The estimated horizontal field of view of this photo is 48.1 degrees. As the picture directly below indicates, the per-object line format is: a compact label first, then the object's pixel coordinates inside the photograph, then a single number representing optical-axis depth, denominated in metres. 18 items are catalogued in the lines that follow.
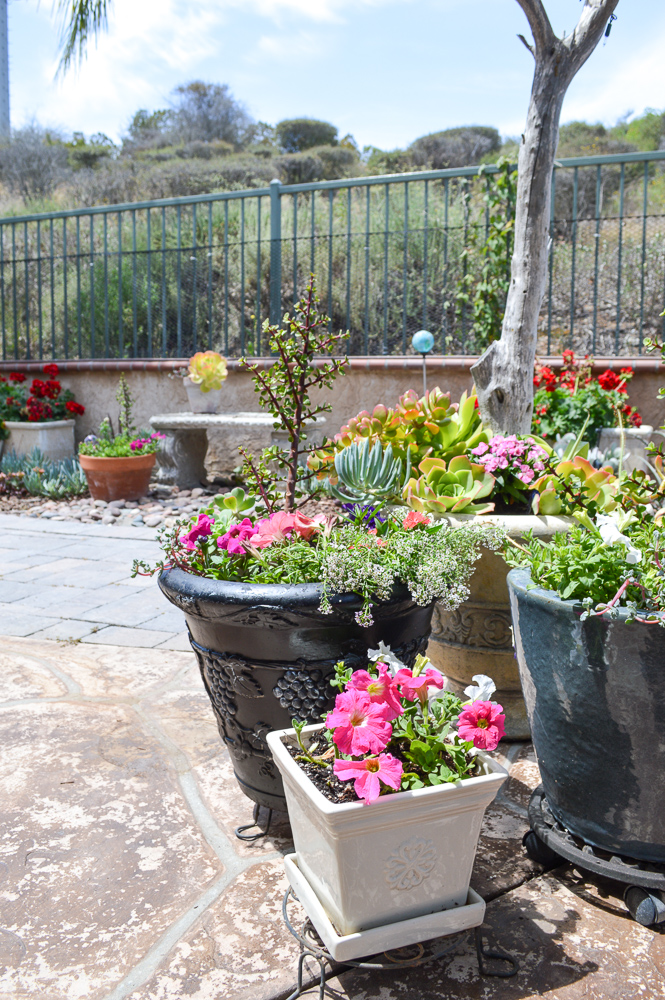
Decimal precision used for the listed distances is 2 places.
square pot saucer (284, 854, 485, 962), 1.18
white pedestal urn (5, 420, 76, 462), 7.19
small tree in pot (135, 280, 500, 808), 1.50
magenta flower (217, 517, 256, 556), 1.69
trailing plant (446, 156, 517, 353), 5.81
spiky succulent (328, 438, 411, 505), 2.11
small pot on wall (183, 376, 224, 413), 6.62
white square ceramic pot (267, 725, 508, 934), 1.17
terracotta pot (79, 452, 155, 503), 6.14
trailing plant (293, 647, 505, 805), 1.20
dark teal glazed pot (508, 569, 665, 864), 1.34
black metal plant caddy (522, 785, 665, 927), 1.38
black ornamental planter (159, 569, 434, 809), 1.50
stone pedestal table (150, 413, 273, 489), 6.34
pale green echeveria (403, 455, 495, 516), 2.09
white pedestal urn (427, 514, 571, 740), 2.02
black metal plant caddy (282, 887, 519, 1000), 1.20
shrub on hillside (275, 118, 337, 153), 26.58
